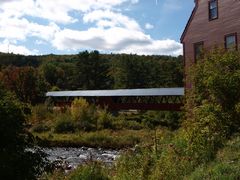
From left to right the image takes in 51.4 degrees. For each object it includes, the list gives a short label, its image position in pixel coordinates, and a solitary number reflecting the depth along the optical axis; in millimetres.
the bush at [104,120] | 26147
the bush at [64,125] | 25041
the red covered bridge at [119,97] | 24439
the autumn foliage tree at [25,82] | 39062
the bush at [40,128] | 24936
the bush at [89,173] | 6937
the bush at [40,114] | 29007
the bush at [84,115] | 25690
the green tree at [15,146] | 4446
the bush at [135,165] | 7199
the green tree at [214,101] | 7401
